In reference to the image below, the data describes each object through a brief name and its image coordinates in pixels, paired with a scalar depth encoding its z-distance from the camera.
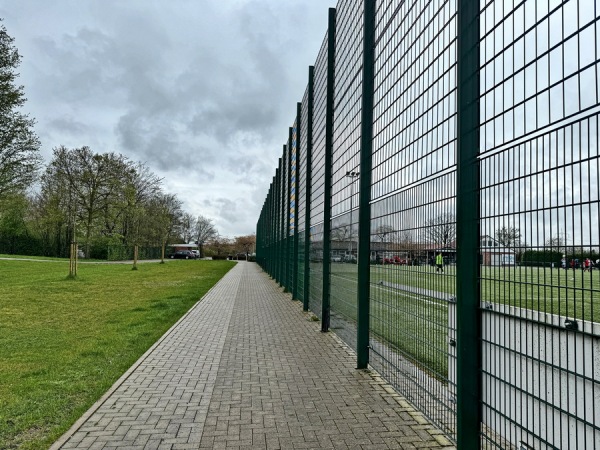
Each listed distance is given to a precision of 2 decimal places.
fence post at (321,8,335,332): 8.22
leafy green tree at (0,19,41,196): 22.67
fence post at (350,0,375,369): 5.58
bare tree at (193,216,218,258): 83.13
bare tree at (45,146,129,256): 42.00
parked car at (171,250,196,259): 74.56
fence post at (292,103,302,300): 13.30
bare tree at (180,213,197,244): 69.03
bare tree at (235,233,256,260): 84.10
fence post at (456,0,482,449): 3.01
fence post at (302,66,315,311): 10.74
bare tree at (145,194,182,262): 42.97
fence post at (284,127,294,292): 15.48
